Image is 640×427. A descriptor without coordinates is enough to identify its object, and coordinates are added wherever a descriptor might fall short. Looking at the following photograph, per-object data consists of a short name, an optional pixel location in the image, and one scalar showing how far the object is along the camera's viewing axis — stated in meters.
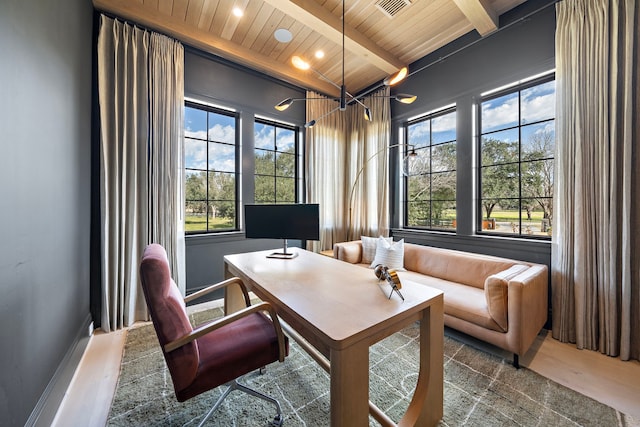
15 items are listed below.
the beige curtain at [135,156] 2.27
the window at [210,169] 2.97
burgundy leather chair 0.99
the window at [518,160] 2.41
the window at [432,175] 3.13
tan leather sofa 1.71
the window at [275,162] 3.48
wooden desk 0.89
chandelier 1.90
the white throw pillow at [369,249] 3.24
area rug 1.31
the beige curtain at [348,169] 3.69
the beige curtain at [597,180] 1.81
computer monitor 2.14
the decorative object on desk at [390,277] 1.24
